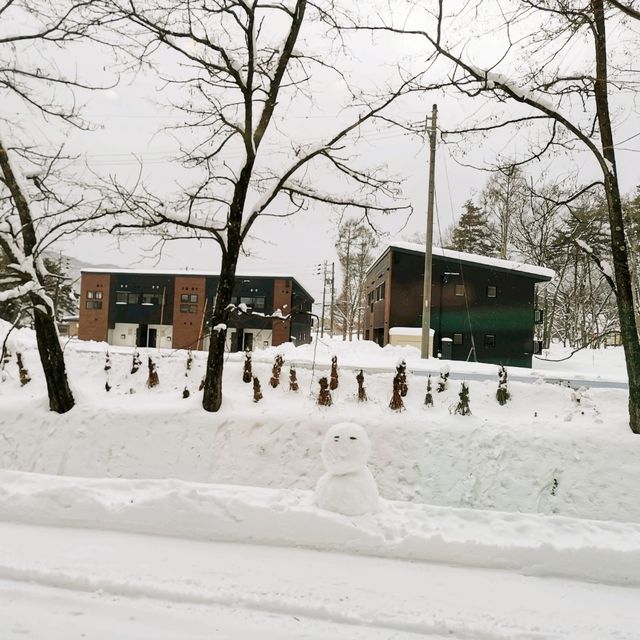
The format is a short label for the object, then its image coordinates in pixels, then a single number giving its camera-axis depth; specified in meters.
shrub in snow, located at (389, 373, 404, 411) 8.22
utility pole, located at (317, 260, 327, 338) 49.33
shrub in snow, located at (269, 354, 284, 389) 9.25
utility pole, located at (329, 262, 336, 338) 45.72
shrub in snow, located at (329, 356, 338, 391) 8.98
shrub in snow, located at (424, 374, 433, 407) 8.38
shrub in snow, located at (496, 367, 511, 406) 8.41
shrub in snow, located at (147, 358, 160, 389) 9.61
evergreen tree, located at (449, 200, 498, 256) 36.00
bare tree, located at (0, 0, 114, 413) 7.99
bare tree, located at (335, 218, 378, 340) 39.28
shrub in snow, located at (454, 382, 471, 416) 7.94
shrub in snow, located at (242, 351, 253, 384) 9.45
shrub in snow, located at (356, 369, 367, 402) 8.60
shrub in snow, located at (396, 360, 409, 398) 8.64
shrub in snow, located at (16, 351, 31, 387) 9.81
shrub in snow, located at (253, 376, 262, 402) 8.68
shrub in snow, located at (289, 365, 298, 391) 9.08
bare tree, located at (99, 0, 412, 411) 8.01
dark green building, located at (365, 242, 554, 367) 21.91
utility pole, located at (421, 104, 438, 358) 15.74
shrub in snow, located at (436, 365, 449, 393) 8.77
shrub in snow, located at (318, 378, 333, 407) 8.38
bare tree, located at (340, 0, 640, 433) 7.34
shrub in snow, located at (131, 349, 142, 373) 10.16
